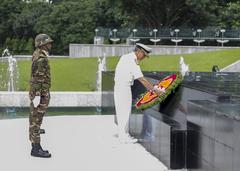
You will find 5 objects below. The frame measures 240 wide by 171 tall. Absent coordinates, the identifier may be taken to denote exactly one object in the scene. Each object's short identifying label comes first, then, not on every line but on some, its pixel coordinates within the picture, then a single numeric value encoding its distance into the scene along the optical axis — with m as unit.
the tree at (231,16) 46.25
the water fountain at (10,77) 25.90
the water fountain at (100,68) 17.50
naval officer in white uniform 9.28
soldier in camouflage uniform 8.41
